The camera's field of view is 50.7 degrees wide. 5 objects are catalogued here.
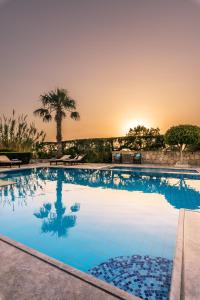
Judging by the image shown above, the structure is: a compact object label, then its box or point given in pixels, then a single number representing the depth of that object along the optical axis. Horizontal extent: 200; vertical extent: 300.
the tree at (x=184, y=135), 13.66
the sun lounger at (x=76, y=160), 15.02
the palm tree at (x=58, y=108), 17.56
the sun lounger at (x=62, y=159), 14.98
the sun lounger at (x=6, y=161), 13.05
